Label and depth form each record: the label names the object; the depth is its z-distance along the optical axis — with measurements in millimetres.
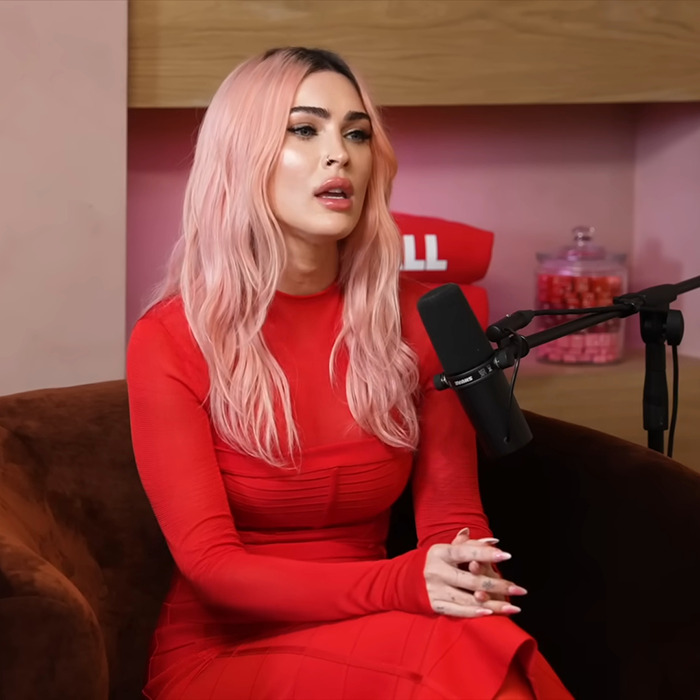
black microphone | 1742
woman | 1836
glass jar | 2721
